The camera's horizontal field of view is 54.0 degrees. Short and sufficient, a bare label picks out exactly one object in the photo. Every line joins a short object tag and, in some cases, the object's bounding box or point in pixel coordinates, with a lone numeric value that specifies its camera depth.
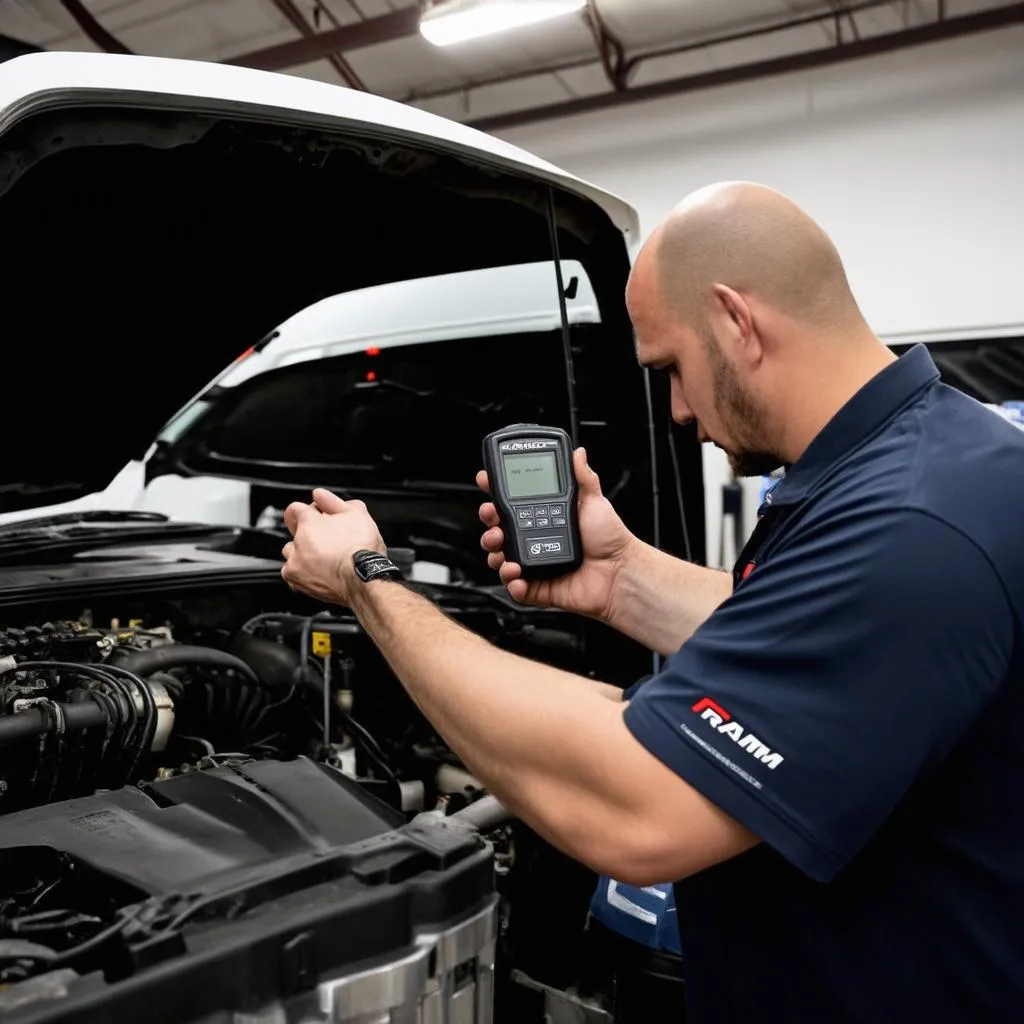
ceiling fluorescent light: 4.53
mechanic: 0.89
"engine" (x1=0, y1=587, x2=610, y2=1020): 1.20
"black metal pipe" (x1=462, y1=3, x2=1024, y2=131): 4.59
